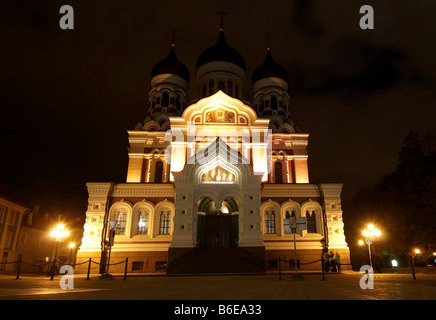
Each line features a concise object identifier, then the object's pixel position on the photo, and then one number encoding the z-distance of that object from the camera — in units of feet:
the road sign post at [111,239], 49.84
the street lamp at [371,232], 69.55
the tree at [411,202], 69.77
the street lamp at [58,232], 65.41
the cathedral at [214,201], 69.46
